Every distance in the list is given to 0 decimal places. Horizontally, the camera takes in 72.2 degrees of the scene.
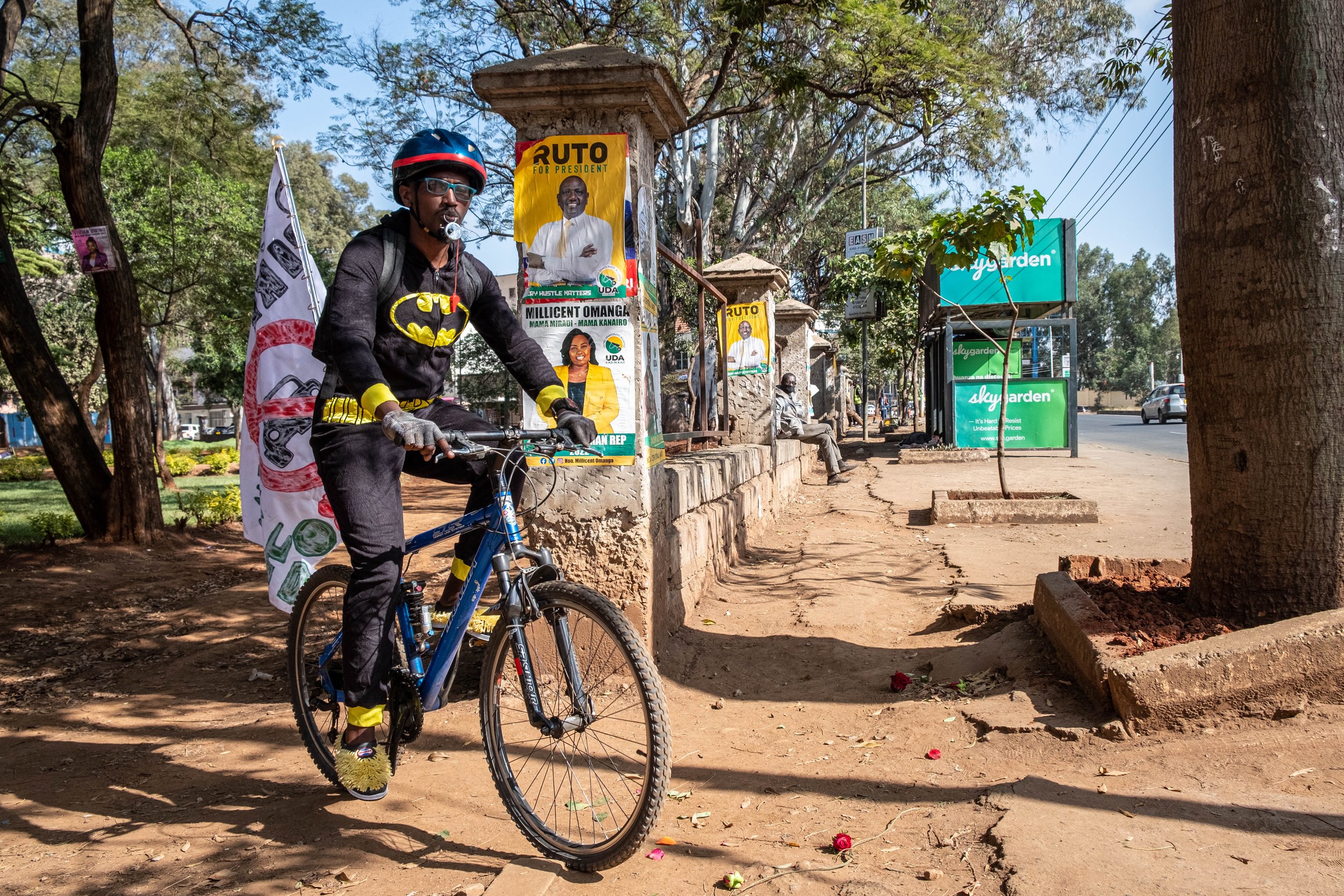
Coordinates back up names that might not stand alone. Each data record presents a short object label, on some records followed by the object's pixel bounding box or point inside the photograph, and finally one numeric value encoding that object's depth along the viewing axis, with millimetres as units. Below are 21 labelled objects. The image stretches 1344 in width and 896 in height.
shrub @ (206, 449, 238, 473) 24156
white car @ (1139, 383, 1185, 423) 35000
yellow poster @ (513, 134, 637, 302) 4074
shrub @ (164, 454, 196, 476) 22991
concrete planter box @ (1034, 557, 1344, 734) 2900
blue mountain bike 2518
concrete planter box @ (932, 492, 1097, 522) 8109
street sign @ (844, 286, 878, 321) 24188
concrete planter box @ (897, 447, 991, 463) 15156
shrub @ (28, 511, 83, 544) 9328
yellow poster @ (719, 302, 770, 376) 10578
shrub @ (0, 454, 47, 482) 21406
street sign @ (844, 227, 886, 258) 23081
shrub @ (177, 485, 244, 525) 11117
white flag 4664
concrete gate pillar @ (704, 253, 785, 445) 10539
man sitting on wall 11812
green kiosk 15375
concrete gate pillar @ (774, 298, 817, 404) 16625
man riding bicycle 2914
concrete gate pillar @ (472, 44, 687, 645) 3988
